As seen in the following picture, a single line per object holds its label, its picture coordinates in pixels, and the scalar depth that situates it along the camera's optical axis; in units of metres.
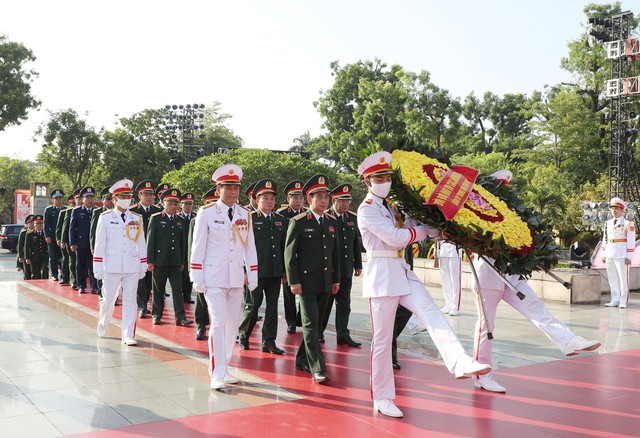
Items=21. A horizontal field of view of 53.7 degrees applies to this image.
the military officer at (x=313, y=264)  5.87
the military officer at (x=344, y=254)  7.73
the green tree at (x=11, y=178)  58.41
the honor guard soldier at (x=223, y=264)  5.69
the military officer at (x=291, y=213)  8.41
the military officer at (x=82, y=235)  11.94
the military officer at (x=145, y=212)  9.81
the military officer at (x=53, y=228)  13.60
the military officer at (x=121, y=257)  7.60
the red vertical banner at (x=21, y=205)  36.16
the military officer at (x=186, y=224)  9.67
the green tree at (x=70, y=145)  38.84
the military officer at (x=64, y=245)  12.69
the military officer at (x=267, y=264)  7.26
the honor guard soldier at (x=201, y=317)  7.96
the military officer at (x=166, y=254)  9.03
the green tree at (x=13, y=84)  36.22
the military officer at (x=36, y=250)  14.88
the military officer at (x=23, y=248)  14.98
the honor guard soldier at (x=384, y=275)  4.86
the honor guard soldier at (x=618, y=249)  11.42
